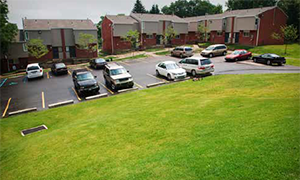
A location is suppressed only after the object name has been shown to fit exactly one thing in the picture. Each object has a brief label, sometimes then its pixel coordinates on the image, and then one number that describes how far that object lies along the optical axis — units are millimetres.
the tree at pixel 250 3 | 62031
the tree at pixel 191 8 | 92312
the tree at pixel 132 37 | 42019
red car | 30781
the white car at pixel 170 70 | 22641
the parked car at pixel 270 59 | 26719
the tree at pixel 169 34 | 47434
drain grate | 12389
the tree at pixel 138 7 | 87531
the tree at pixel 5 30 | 31772
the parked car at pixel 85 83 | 19341
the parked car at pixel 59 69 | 29297
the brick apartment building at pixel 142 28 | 45781
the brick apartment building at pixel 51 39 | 35562
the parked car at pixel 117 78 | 20406
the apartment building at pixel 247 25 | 41406
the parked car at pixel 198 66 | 23166
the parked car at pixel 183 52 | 36219
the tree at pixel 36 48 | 35906
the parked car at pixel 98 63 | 31359
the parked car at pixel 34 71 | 27447
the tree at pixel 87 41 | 38825
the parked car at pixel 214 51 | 35531
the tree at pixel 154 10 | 90038
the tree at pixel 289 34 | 34919
